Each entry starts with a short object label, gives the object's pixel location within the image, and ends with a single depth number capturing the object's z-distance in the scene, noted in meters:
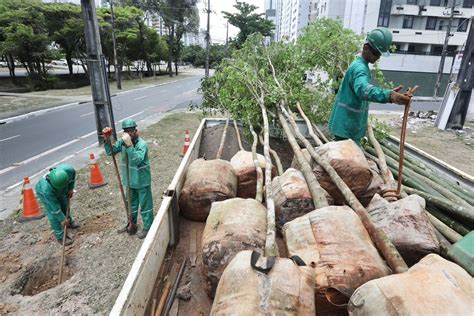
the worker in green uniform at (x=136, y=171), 4.30
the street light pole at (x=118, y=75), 24.48
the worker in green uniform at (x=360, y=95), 2.64
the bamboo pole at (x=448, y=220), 2.45
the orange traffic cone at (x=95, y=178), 6.39
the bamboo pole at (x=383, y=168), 2.84
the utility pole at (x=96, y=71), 8.41
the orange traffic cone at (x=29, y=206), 5.17
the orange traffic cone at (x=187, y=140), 7.70
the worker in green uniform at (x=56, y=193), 4.36
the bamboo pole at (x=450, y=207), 2.45
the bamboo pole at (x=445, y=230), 2.19
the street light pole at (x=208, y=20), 24.58
